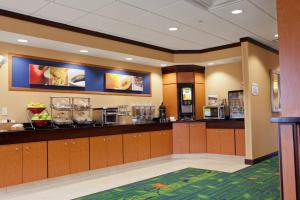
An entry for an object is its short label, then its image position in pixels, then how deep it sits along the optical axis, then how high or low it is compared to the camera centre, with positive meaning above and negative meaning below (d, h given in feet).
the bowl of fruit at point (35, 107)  16.58 +0.33
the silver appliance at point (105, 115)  19.43 -0.26
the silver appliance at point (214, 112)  24.18 -0.20
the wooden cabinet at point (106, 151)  17.69 -2.60
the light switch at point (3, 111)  15.96 +0.12
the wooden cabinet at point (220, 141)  22.24 -2.58
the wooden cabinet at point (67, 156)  15.76 -2.61
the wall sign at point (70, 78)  17.01 +2.42
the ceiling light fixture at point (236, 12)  15.13 +5.34
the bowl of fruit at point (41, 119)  16.06 -0.39
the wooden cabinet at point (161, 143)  21.85 -2.62
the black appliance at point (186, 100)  25.53 +0.92
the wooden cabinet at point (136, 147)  19.67 -2.61
